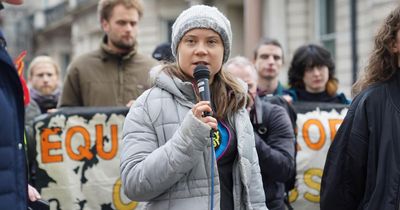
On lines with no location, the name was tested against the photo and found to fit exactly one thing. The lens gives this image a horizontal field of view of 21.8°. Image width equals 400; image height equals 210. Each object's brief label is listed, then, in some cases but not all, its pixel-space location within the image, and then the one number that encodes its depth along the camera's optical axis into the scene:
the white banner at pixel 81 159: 7.93
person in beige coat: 8.52
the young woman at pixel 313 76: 8.99
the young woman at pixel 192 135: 4.52
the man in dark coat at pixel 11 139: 4.10
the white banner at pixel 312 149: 8.69
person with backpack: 6.35
